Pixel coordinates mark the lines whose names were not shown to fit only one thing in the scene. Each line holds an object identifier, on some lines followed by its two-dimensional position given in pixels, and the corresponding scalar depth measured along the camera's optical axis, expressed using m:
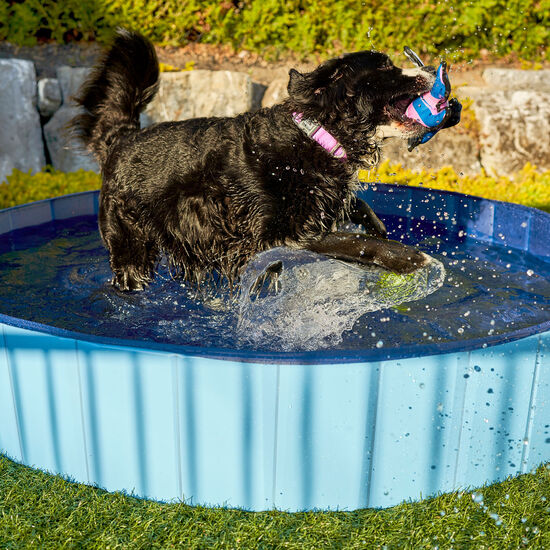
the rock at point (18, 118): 6.13
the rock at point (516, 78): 6.95
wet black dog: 3.17
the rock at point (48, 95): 6.33
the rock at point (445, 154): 6.54
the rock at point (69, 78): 6.31
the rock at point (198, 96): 6.36
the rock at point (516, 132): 6.57
